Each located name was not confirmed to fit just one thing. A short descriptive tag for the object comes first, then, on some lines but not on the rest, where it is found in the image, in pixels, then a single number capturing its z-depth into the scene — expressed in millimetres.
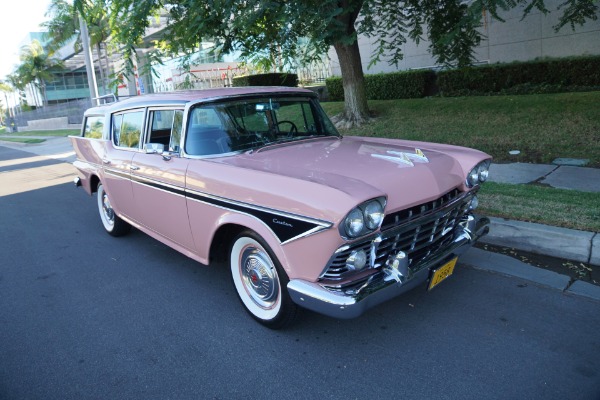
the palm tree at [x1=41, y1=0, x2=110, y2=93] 27984
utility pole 15477
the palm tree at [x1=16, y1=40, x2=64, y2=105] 47844
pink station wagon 2752
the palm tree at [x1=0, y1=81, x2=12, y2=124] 66331
